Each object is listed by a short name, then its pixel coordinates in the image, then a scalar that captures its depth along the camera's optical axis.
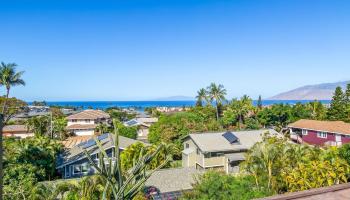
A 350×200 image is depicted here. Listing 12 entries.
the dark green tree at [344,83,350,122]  52.68
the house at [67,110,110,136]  67.88
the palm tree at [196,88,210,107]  76.99
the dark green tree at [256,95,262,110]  70.31
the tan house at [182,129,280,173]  32.81
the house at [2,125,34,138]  59.19
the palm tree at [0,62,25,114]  36.66
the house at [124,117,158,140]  62.28
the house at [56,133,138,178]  31.48
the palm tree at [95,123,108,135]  62.38
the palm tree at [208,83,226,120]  72.88
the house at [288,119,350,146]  41.02
